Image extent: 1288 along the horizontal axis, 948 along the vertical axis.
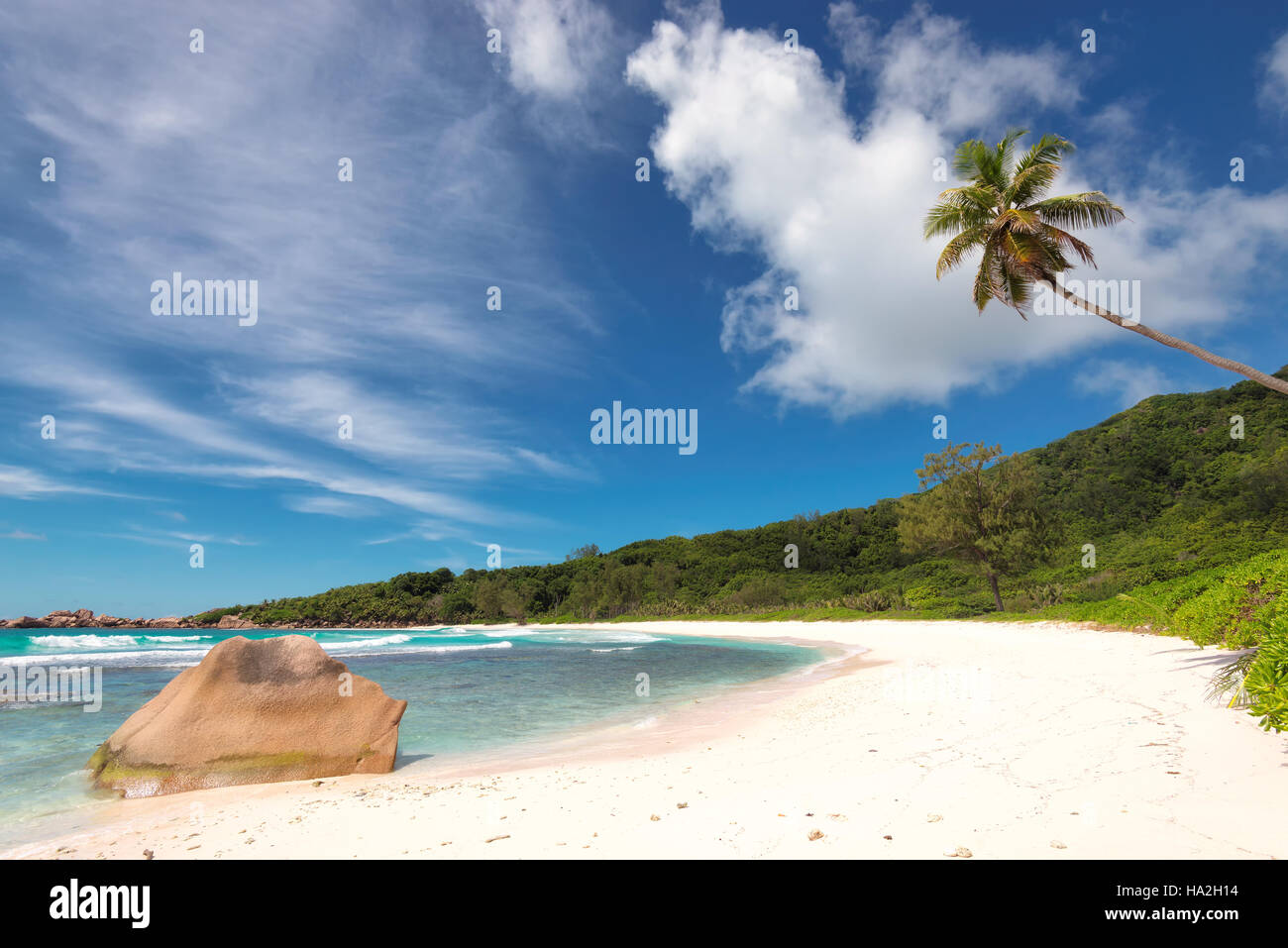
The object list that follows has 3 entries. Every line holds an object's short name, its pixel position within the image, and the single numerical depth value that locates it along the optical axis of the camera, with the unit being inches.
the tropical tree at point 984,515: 1555.1
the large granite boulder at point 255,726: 308.3
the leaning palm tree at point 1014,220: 623.5
